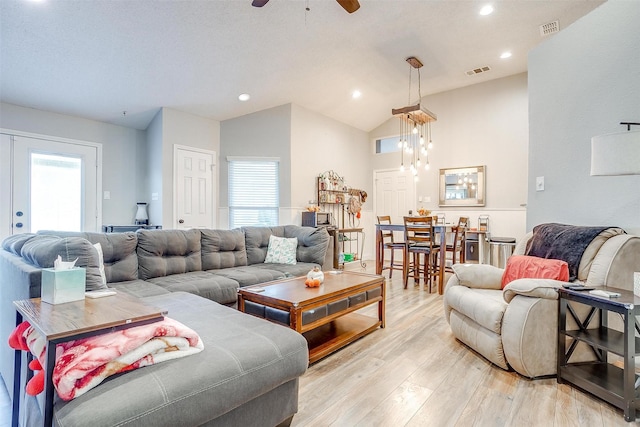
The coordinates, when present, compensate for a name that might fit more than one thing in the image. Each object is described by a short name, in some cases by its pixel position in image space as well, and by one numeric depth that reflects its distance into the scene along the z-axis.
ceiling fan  2.57
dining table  4.39
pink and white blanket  1.00
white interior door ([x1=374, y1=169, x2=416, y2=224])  7.00
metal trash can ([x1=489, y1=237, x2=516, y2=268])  5.34
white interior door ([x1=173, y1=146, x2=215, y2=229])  5.23
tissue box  1.36
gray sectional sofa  1.02
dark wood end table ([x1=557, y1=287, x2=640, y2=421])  1.64
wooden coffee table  2.27
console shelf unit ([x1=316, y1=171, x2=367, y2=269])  6.25
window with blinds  5.88
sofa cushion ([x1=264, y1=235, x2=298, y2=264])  4.00
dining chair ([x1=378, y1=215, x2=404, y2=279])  4.99
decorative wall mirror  6.09
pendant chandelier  4.70
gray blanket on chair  2.25
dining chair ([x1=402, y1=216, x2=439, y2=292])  4.45
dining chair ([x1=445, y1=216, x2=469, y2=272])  4.67
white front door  4.38
